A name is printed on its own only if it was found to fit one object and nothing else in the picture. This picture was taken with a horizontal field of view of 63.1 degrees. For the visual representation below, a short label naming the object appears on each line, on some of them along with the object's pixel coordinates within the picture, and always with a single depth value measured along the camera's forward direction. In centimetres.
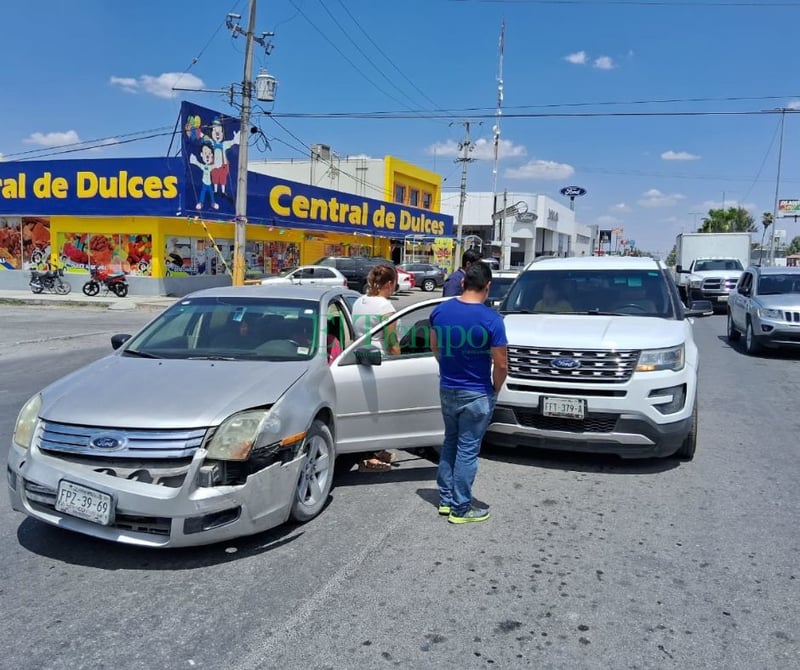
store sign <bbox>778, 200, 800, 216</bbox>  6256
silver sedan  355
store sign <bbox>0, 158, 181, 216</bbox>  2384
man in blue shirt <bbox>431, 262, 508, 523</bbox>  423
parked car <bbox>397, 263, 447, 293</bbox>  3466
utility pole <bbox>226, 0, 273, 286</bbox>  1970
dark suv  2775
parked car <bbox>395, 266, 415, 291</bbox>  3084
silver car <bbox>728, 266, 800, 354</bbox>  1198
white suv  529
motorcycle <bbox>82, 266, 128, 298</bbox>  2488
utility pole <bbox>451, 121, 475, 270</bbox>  4238
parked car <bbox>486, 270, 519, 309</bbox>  1301
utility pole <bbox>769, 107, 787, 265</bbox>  4567
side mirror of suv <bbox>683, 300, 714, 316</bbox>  686
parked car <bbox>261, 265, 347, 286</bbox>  2447
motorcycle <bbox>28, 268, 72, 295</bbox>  2558
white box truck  2327
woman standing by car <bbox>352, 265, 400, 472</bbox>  561
